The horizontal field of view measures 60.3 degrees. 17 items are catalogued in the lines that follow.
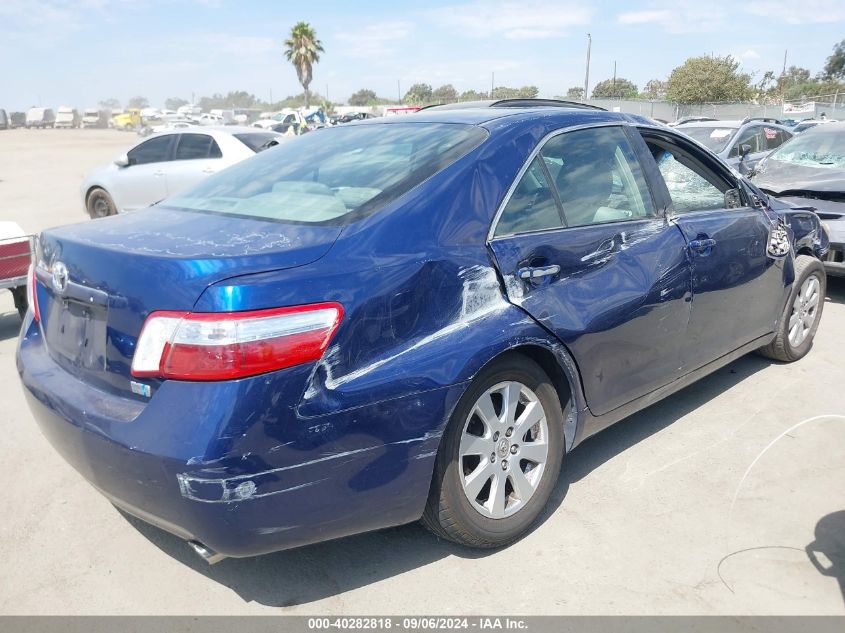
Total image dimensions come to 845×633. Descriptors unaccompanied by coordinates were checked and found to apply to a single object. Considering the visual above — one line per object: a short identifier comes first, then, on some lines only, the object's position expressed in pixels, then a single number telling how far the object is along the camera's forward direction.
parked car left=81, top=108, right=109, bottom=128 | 79.62
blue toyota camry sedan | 2.24
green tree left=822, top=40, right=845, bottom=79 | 80.41
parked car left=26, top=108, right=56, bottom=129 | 78.69
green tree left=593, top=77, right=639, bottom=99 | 71.44
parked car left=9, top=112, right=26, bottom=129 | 80.30
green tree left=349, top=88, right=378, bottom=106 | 101.79
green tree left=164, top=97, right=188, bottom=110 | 174.70
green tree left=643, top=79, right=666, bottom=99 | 68.19
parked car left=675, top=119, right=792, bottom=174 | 12.05
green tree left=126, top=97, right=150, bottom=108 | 180.75
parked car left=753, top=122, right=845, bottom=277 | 6.47
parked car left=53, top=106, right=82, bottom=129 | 78.06
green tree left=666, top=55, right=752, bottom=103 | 53.16
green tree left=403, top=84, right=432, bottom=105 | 83.27
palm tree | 58.50
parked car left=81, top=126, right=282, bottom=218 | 10.48
